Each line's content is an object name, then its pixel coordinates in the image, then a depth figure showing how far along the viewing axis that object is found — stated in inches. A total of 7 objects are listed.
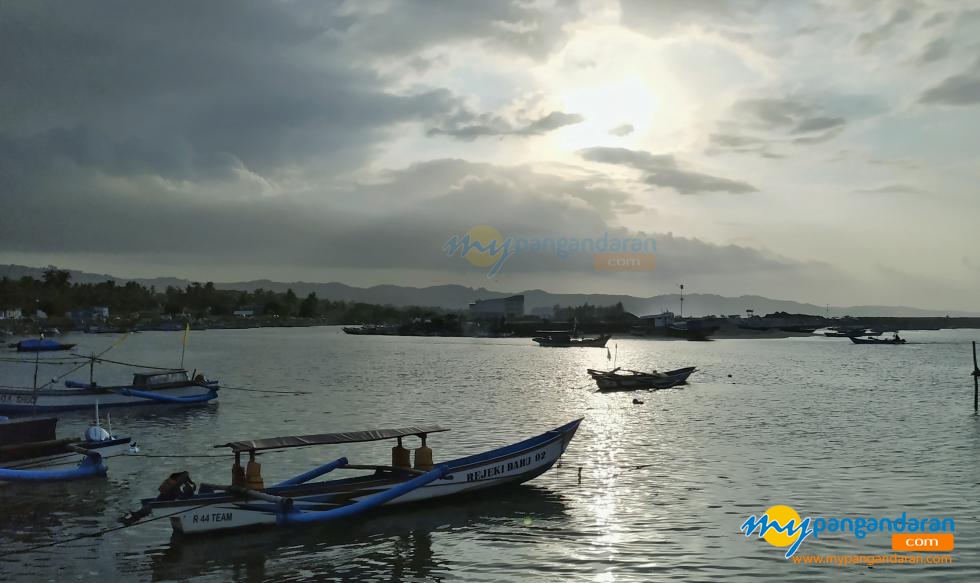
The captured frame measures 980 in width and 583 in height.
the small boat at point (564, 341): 6565.0
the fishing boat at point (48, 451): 924.0
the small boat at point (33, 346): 2854.3
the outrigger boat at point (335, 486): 690.8
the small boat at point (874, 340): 6427.2
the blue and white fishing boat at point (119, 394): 1680.6
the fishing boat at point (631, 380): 2395.4
